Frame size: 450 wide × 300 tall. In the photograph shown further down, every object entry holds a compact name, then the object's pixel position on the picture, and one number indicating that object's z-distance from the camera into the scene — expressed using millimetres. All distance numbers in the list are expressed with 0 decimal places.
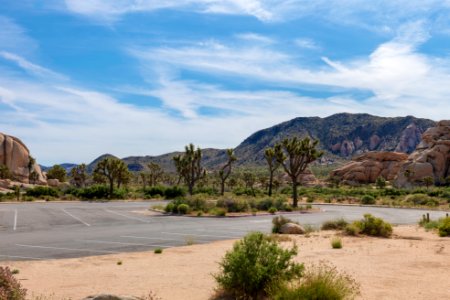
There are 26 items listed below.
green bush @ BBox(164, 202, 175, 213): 37672
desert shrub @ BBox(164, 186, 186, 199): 66119
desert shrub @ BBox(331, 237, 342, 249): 16500
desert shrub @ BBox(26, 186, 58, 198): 64000
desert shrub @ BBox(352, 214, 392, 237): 21156
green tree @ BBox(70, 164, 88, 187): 90812
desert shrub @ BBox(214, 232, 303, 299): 8727
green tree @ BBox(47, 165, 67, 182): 95938
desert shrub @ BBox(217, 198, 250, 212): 38500
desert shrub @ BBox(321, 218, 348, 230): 23627
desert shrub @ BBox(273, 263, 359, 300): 7383
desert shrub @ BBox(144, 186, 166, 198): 67469
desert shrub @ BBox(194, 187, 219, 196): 75125
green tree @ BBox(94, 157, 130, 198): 68750
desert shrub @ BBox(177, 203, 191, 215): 36406
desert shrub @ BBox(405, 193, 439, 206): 55747
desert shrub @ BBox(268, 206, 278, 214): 38938
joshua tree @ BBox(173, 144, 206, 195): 55438
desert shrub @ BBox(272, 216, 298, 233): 22375
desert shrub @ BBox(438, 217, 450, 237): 20531
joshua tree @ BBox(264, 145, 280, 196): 55619
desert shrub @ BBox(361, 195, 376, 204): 59994
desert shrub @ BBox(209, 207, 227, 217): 34750
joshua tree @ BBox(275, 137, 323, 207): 45719
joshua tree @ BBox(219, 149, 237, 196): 63844
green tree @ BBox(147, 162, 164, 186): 93219
